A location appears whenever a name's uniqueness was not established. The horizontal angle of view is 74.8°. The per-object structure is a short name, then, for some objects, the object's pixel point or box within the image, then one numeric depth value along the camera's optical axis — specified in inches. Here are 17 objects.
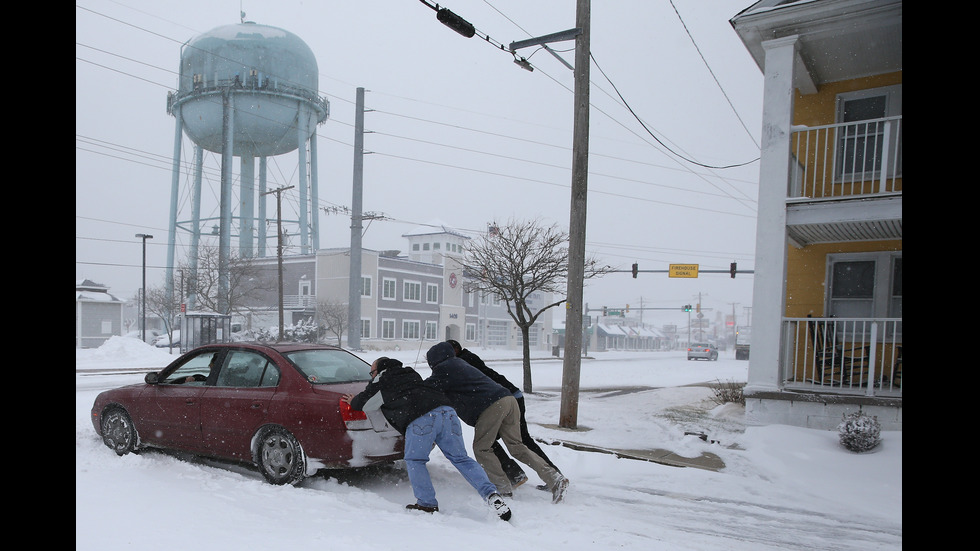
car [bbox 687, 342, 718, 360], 2177.7
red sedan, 237.8
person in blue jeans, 218.7
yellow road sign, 1419.8
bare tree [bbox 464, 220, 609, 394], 641.6
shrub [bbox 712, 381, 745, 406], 569.7
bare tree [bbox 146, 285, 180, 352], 1803.6
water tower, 1711.4
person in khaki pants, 235.0
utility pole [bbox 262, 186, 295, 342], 1331.3
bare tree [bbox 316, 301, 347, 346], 1716.3
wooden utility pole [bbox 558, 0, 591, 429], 413.1
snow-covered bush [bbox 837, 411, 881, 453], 324.5
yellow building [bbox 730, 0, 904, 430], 386.9
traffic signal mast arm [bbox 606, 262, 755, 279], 1373.0
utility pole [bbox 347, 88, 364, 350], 1478.8
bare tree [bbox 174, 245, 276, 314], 1578.5
